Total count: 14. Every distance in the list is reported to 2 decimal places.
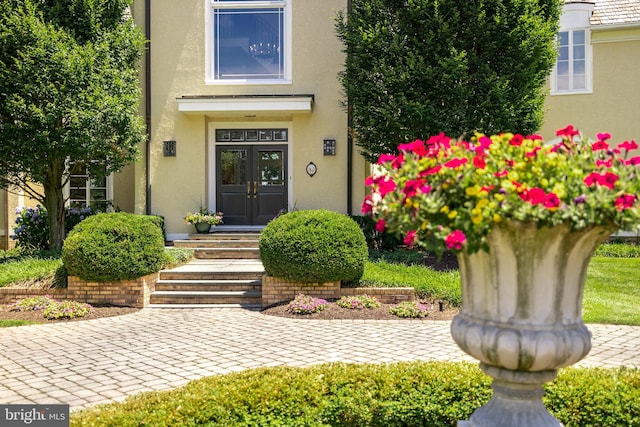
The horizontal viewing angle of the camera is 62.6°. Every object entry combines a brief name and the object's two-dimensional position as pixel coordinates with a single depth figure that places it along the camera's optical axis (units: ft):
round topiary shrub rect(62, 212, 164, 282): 28.25
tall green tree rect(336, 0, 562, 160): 32.83
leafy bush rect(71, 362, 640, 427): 12.11
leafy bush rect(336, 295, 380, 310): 27.61
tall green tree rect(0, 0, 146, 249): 31.68
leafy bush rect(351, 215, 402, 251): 39.04
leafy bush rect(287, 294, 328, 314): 27.04
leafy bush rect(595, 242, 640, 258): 43.08
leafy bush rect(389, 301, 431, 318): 26.40
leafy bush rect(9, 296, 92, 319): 26.32
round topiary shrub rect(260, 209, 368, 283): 28.09
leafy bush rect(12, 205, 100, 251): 40.01
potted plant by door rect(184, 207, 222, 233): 41.32
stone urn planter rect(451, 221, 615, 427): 8.91
